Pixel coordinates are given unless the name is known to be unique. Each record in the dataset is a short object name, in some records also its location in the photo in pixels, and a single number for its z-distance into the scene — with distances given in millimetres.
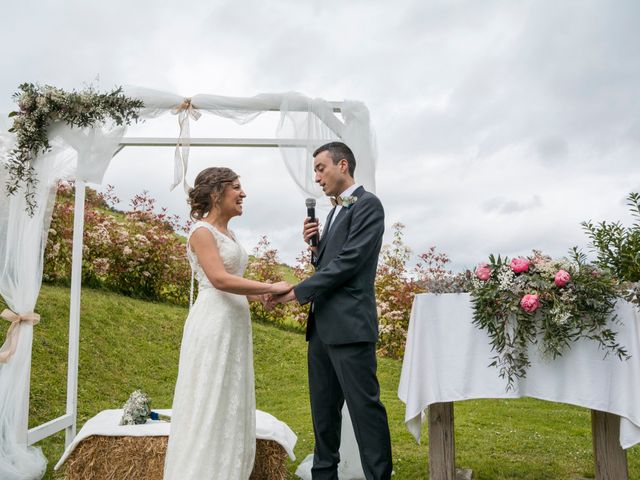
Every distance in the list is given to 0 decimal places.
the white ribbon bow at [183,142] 4527
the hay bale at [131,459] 3738
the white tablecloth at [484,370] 3154
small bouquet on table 3954
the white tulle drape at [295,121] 4375
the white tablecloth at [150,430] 3779
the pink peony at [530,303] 3148
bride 3033
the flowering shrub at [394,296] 9094
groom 3090
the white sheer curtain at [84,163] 4254
